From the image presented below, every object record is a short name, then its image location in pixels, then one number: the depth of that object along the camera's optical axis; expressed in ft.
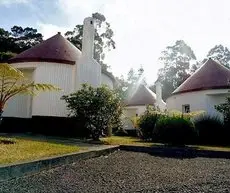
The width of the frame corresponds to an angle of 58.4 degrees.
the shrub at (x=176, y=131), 29.45
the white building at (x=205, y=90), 46.61
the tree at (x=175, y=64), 137.31
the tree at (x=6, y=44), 90.37
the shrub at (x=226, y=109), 36.96
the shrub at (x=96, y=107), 32.25
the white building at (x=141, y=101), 72.21
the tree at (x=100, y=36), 99.85
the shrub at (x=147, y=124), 38.54
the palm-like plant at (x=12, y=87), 25.43
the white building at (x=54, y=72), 39.51
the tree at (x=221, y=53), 136.49
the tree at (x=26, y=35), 118.20
